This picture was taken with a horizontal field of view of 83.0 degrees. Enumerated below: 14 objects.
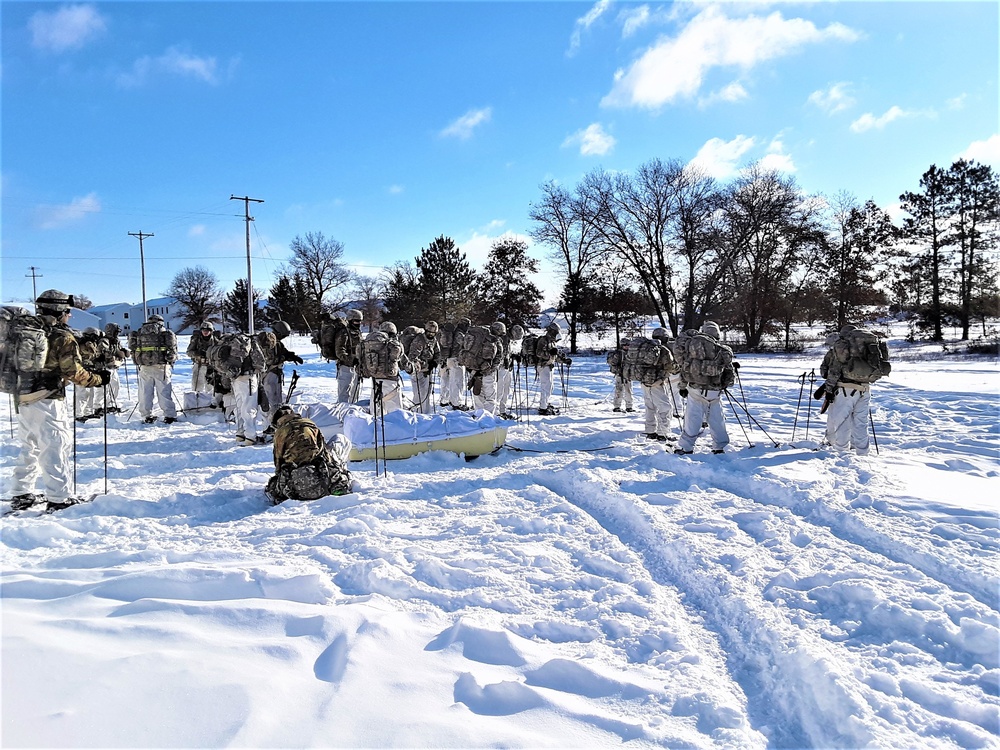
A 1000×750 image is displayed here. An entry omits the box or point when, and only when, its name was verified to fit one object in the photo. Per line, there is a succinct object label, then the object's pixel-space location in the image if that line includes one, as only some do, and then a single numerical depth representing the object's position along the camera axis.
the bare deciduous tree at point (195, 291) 61.47
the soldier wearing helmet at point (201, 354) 11.81
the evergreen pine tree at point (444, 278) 40.03
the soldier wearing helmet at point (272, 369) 9.89
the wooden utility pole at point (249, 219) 29.87
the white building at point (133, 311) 83.31
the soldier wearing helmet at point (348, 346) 12.11
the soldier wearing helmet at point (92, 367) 11.40
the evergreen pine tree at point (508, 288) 38.19
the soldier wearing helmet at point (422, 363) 12.51
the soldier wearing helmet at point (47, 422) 5.50
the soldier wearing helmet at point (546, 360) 13.77
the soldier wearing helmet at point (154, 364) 11.33
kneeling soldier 5.85
